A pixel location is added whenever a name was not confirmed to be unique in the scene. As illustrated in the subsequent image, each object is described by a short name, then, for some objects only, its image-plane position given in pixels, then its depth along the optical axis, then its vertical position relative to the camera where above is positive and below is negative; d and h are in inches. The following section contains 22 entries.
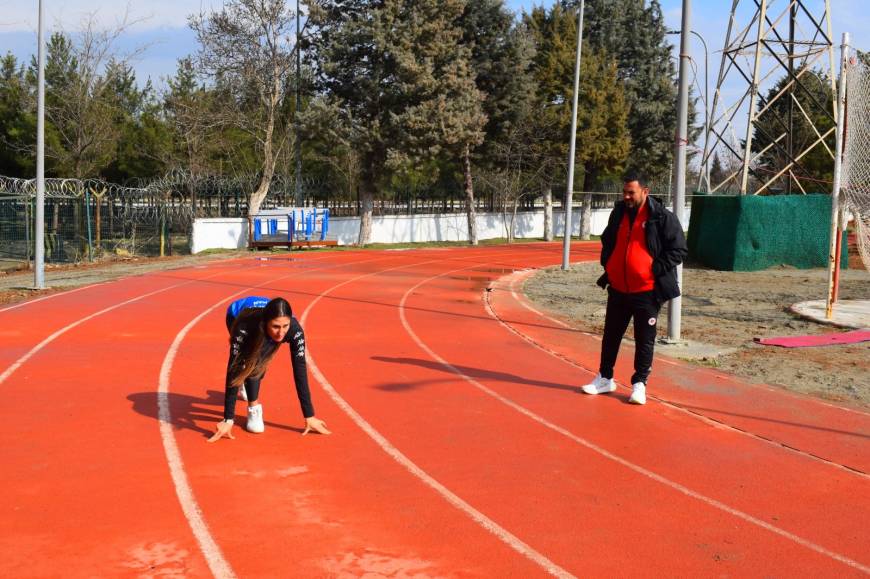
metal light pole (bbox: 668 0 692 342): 448.0 +47.4
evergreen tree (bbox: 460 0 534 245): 1471.5 +286.9
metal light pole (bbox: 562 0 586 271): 861.8 +49.3
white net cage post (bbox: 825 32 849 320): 514.6 +12.4
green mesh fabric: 893.8 +1.3
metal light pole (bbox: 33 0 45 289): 657.0 +38.2
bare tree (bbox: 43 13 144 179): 1216.8 +142.4
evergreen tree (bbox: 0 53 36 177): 1336.1 +133.0
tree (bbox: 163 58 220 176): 1313.7 +155.0
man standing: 295.9 -12.1
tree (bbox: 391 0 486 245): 1305.4 +219.8
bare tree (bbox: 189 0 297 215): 1275.8 +233.7
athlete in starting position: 226.7 -38.2
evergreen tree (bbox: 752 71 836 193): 1681.8 +226.5
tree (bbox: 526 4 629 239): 1647.4 +262.2
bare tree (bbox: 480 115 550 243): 1589.6 +118.2
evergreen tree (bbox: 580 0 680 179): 1814.7 +362.4
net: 527.5 +60.4
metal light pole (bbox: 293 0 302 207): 1302.9 +108.3
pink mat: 441.7 -56.6
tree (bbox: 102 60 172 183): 1443.2 +119.0
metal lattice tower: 929.5 +189.1
